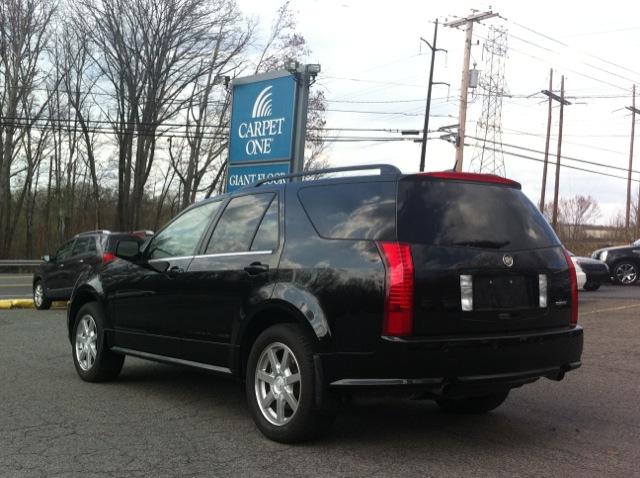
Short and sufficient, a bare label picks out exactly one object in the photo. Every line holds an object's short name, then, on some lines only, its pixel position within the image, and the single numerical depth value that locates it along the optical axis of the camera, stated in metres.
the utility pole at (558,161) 38.78
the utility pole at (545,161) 39.91
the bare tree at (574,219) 59.94
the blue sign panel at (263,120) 14.22
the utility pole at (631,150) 44.94
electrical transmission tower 34.72
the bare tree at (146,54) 34.75
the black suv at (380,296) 4.11
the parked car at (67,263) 14.52
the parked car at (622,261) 20.50
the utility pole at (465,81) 30.69
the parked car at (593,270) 17.19
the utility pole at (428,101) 32.59
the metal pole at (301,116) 13.89
